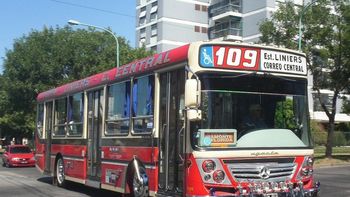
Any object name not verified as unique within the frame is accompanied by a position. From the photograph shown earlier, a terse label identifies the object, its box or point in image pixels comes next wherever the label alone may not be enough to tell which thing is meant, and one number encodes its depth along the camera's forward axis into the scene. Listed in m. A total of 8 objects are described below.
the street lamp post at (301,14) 26.54
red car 31.46
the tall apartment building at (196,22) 70.25
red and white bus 8.76
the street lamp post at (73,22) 31.50
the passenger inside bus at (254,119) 9.10
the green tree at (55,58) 39.47
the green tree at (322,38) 28.20
